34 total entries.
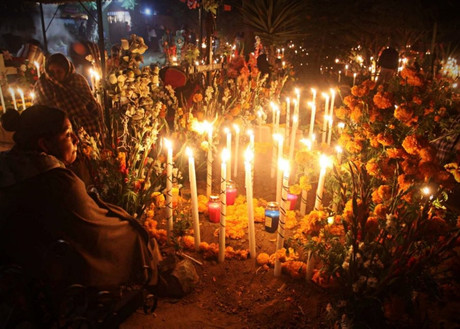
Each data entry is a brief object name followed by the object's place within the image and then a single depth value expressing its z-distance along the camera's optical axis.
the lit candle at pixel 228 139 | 3.66
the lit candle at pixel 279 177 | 3.54
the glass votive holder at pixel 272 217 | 3.50
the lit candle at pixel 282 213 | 2.54
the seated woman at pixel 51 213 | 1.93
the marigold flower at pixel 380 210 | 2.03
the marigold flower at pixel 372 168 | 2.27
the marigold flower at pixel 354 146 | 2.70
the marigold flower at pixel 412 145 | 1.95
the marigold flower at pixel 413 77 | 2.40
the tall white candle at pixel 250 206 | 2.80
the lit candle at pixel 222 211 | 2.77
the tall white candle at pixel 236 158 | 4.84
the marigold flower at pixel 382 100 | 2.47
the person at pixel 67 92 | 3.96
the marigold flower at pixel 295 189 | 3.26
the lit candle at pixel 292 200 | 3.91
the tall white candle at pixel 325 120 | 4.81
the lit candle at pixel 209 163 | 3.51
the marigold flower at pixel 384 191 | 2.15
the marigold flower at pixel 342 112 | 2.97
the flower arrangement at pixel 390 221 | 1.83
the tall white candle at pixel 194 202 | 2.95
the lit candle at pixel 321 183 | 2.76
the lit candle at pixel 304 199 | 3.68
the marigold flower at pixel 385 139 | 2.40
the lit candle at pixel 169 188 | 3.00
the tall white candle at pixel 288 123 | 5.23
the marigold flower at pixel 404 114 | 2.28
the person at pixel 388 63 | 6.75
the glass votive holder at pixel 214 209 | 3.70
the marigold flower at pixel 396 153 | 2.12
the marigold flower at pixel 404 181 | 1.97
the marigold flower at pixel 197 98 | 4.51
